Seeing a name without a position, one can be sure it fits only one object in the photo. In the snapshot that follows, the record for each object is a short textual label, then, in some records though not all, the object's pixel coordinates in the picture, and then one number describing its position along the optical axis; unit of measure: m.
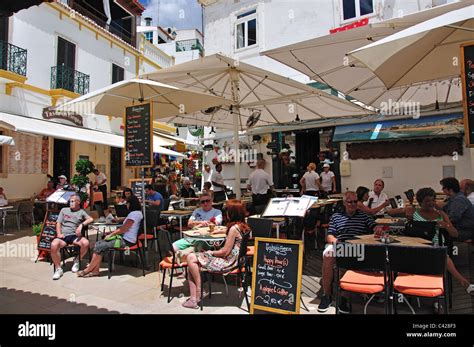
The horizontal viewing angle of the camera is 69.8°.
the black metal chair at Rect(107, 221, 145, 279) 5.48
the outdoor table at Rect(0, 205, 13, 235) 9.23
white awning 10.36
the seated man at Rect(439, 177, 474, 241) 5.12
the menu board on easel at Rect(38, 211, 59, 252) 6.29
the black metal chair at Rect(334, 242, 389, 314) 3.36
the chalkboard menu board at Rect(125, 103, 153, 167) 6.11
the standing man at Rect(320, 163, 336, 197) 10.05
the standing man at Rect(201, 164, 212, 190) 13.70
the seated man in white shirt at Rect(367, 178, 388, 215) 6.60
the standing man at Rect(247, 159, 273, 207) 8.15
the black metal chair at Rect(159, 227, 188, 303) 4.43
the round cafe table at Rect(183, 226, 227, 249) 4.46
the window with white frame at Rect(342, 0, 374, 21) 11.70
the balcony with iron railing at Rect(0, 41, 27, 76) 11.38
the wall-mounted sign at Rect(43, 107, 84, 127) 12.95
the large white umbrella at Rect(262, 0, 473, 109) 4.73
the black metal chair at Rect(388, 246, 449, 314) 3.21
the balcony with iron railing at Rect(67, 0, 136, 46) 15.55
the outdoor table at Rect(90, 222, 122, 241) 5.92
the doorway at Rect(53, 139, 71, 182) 13.79
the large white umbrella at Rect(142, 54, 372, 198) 6.76
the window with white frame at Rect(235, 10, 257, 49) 14.58
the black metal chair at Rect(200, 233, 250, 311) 4.15
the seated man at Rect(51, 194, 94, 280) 5.70
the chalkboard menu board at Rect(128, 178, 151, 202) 11.10
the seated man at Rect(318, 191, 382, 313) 4.48
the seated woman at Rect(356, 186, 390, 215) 5.92
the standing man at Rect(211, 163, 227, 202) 10.09
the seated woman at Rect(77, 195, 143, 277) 5.48
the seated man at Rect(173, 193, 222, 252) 5.35
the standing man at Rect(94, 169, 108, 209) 13.05
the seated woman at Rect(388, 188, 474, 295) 4.46
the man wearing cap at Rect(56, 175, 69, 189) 10.62
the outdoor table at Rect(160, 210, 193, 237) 6.44
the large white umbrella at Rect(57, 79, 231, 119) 6.54
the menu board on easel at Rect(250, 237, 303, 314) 3.59
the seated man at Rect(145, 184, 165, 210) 7.72
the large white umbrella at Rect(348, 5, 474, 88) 3.32
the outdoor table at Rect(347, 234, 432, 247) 3.80
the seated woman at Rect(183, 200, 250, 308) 4.25
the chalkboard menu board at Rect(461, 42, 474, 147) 3.48
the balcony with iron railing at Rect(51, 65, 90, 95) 13.52
